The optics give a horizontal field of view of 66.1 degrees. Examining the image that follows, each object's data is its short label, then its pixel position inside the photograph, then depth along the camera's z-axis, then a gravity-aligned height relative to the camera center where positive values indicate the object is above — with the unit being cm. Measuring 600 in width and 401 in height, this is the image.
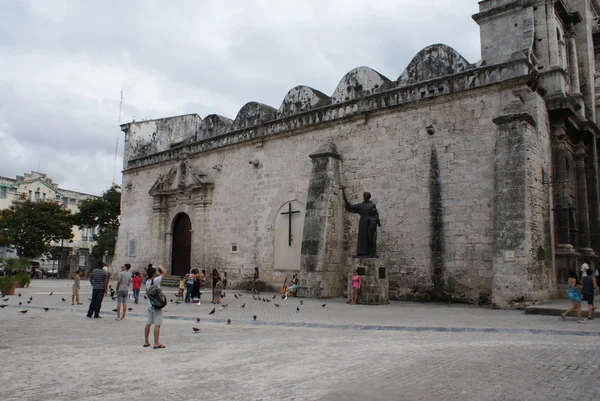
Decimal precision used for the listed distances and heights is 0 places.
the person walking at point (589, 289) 890 -26
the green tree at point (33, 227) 3241 +263
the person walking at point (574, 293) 855 -32
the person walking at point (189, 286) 1317 -55
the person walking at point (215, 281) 1265 -38
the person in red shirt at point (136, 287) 1309 -60
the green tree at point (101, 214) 3450 +379
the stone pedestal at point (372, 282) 1184 -28
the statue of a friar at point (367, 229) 1205 +110
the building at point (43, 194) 4597 +745
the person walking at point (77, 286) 1227 -56
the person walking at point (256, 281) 1570 -44
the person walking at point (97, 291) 983 -54
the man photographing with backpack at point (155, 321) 642 -77
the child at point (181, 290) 1405 -70
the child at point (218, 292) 1241 -66
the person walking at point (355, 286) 1195 -39
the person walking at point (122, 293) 973 -57
